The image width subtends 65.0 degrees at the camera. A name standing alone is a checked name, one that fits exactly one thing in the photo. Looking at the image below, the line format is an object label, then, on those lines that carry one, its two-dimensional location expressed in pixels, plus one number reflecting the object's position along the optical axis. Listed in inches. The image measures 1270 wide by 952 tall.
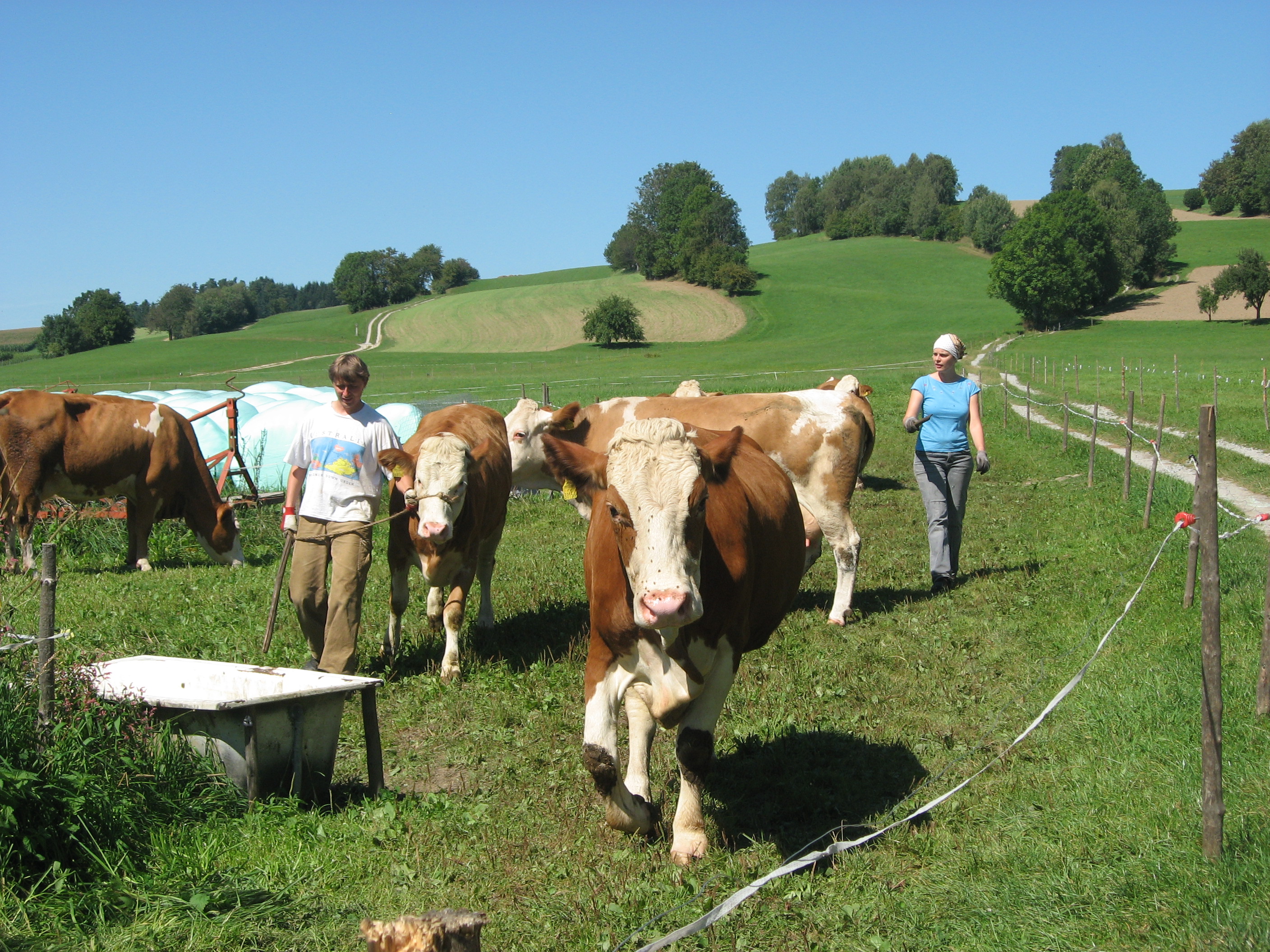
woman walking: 353.7
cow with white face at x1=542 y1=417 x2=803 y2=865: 157.5
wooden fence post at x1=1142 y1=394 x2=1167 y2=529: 395.6
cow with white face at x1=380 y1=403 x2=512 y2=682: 289.3
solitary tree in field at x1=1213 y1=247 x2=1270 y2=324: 2691.9
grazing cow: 466.6
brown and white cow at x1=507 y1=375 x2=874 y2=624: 354.3
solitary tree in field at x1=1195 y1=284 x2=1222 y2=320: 2822.3
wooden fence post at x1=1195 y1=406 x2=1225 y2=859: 146.7
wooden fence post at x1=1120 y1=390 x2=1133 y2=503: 469.1
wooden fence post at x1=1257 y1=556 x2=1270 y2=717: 203.3
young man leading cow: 255.6
